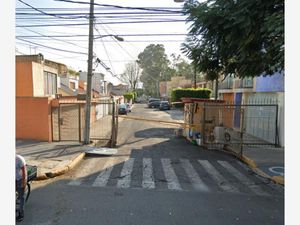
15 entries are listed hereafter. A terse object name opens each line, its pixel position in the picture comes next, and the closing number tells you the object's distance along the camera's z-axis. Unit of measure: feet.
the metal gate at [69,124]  42.27
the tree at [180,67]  304.50
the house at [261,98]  44.09
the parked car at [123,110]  106.22
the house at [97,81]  151.40
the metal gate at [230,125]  41.14
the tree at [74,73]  159.22
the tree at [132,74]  287.24
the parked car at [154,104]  168.29
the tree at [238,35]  19.31
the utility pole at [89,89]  40.29
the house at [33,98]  41.27
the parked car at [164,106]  147.95
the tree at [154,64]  300.81
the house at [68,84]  84.70
